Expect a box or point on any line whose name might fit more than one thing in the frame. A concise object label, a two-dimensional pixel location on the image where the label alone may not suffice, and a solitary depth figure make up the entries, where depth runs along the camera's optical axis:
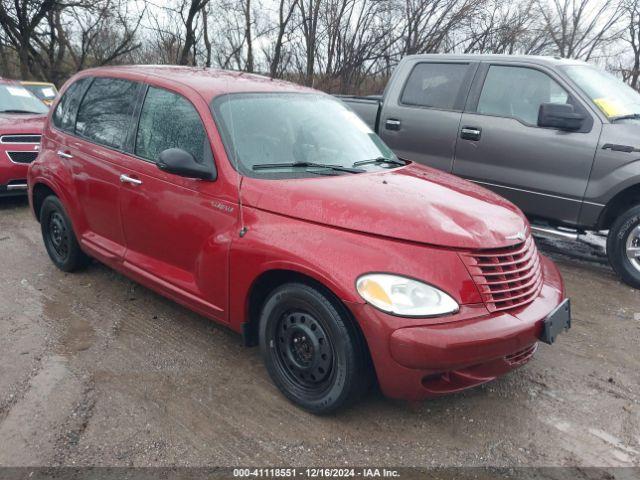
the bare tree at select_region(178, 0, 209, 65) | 19.25
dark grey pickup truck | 4.81
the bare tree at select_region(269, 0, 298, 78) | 18.98
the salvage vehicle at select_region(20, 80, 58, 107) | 13.74
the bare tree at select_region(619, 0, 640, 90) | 24.81
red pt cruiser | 2.48
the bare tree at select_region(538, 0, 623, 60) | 25.98
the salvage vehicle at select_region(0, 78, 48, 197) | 7.06
